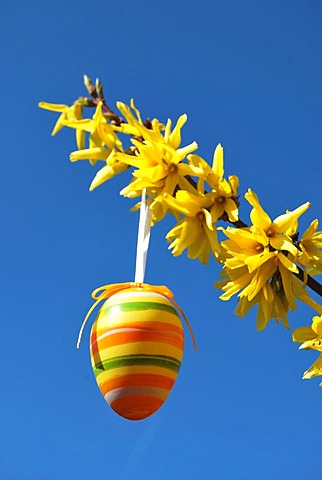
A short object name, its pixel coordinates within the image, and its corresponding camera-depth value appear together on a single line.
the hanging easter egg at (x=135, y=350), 0.46
